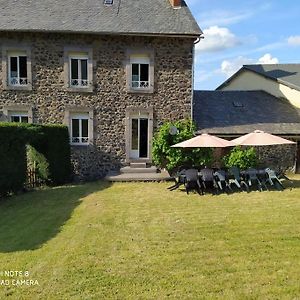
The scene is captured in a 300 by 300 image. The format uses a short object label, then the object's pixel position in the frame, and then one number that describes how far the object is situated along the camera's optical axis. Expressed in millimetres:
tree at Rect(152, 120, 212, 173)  15562
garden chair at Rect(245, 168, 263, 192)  13383
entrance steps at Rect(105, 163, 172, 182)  16156
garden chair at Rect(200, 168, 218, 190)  12867
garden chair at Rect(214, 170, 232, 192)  13070
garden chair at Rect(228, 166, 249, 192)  13438
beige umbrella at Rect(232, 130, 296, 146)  13375
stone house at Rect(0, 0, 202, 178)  16984
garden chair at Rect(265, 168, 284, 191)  13344
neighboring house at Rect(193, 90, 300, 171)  18188
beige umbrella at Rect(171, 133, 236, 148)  13105
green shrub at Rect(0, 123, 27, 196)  12875
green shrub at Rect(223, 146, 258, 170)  14766
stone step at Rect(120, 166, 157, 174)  17141
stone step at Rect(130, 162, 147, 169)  17453
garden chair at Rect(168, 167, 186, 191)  13352
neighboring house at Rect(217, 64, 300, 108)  20828
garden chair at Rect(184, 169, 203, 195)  12852
